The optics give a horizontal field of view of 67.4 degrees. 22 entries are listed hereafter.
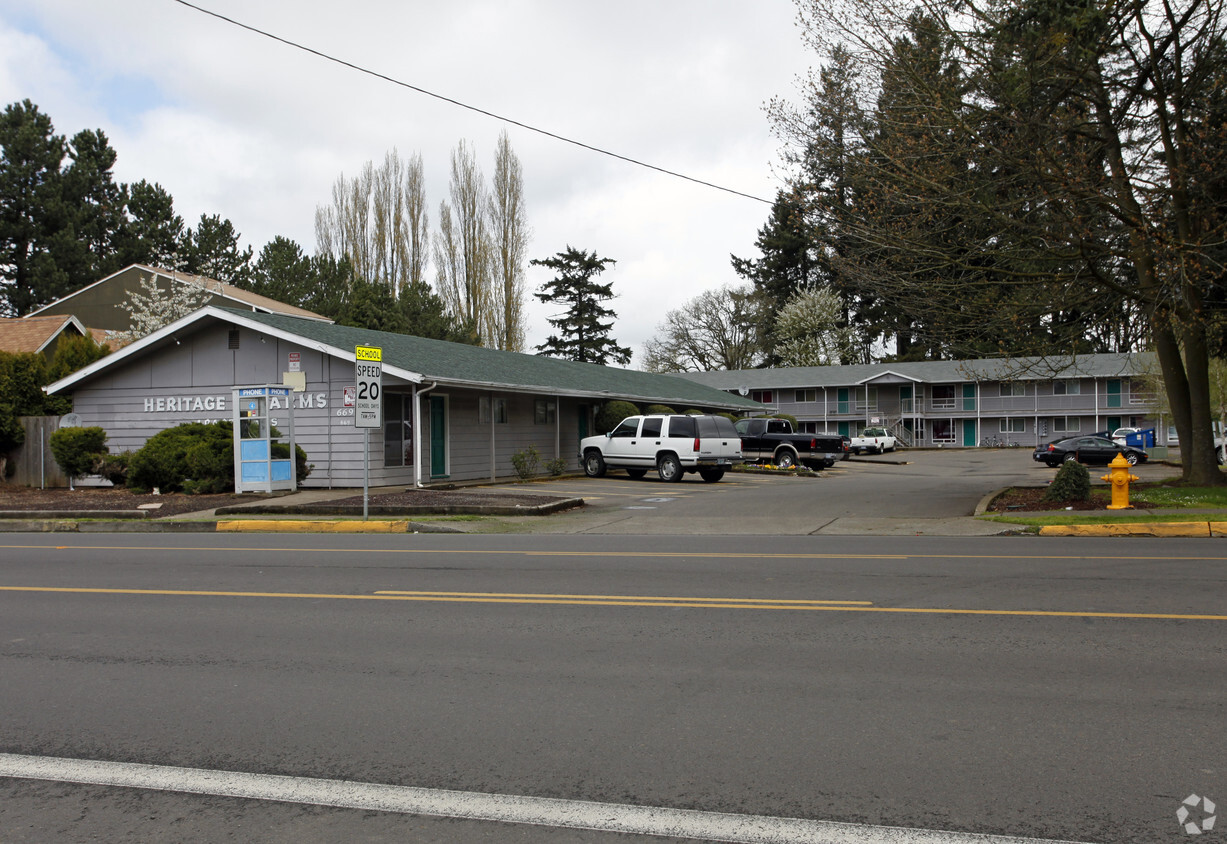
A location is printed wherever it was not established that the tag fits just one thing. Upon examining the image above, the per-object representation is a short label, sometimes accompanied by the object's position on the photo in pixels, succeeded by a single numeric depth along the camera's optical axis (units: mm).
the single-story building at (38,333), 34719
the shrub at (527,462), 27094
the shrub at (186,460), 22016
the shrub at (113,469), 24438
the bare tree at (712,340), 79750
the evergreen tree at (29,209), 50031
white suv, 26578
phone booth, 21406
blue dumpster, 46750
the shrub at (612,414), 32000
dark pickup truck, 37281
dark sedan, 40941
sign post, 16688
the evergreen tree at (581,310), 65938
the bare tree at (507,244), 52281
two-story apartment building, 61812
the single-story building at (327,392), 23031
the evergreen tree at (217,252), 53656
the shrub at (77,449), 23938
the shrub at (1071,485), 17406
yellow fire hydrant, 16453
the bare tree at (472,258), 52219
